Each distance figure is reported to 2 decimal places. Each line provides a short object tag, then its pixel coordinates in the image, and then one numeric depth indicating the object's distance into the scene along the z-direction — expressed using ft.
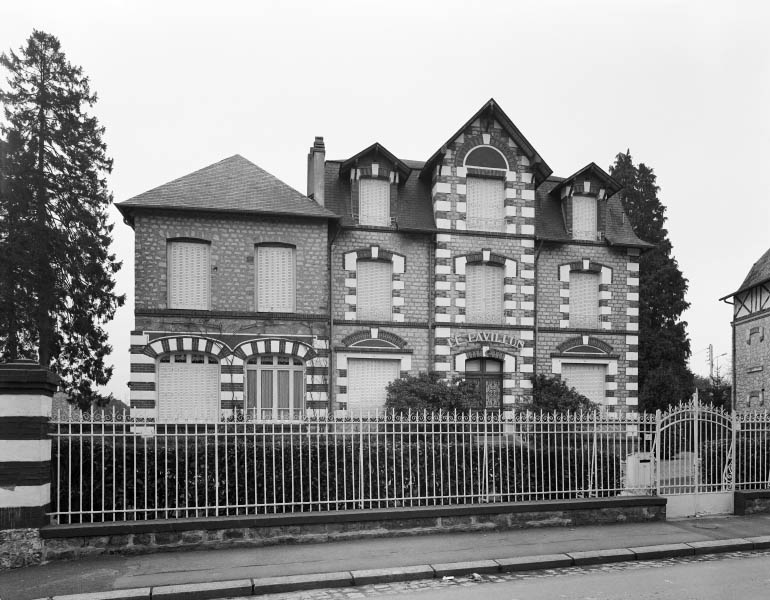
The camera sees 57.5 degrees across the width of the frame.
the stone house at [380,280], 59.88
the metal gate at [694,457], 36.37
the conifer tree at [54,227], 66.13
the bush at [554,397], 64.39
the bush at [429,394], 59.93
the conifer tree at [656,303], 90.02
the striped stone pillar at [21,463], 26.16
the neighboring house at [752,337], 96.37
